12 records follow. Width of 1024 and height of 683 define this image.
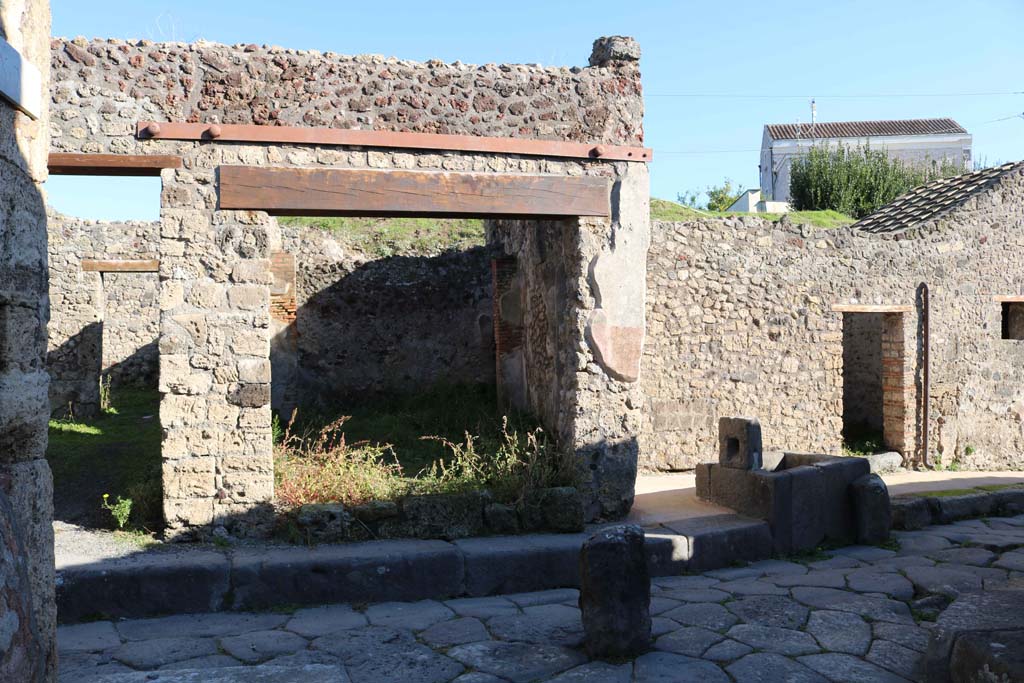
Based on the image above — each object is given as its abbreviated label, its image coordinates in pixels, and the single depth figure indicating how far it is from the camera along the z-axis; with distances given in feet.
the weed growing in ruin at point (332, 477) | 18.81
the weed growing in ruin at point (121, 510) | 18.29
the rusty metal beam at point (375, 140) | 17.90
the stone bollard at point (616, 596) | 13.41
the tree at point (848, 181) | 74.74
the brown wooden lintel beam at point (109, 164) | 17.22
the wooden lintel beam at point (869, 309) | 32.48
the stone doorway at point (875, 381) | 34.76
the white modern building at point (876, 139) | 105.50
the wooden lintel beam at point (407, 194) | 18.17
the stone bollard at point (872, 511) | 21.20
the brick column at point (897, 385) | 34.55
